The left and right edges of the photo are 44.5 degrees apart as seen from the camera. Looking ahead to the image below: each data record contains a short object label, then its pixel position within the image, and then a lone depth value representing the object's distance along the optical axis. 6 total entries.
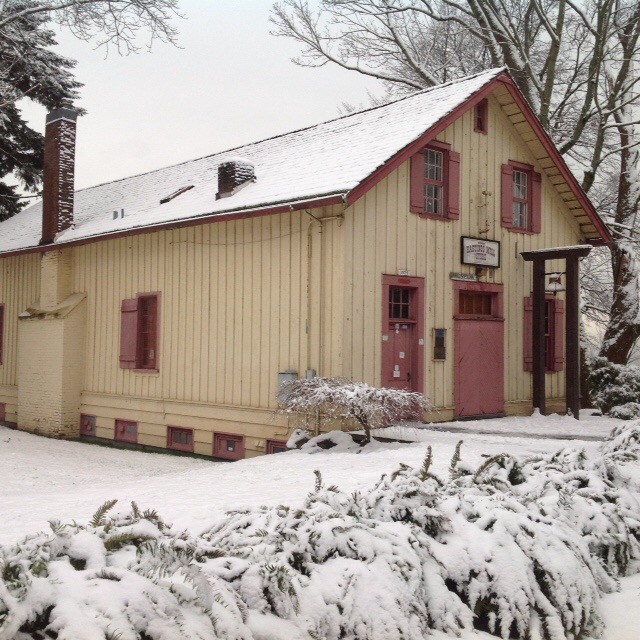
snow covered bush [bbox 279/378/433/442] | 10.87
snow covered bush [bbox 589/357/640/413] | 16.44
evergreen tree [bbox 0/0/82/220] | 28.95
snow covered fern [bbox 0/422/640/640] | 2.98
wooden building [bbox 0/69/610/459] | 13.06
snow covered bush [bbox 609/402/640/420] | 15.32
